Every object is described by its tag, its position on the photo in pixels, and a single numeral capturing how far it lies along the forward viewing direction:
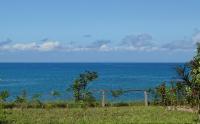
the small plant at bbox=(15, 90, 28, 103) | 25.20
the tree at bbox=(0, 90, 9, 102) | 16.64
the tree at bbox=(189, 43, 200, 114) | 18.36
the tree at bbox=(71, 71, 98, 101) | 27.58
